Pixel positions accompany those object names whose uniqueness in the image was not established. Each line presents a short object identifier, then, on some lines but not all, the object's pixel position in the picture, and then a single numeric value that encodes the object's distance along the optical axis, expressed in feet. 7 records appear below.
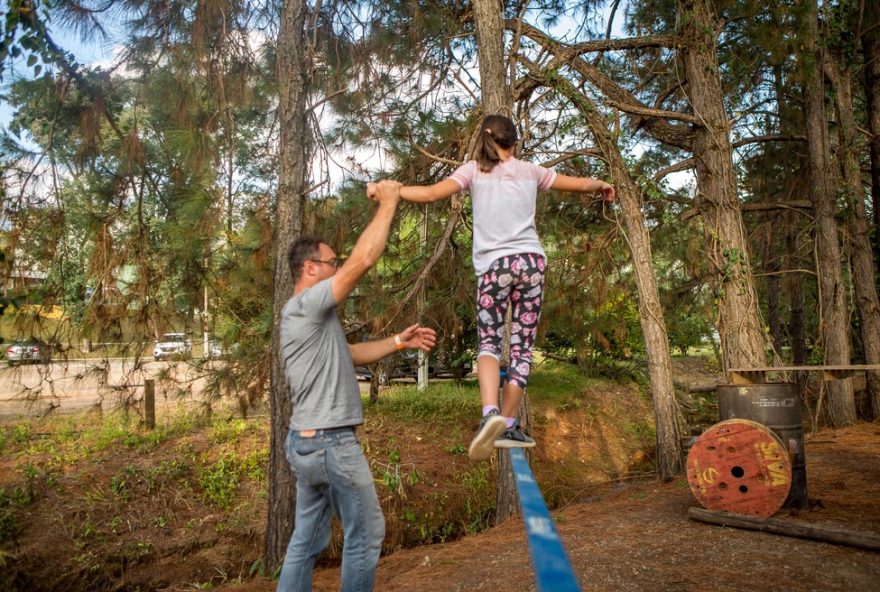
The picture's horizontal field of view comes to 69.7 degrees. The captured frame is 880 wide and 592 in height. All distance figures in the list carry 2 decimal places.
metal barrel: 15.19
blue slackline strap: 4.35
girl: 11.09
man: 8.83
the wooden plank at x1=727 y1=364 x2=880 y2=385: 16.00
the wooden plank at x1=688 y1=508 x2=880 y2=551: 12.44
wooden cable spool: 14.07
